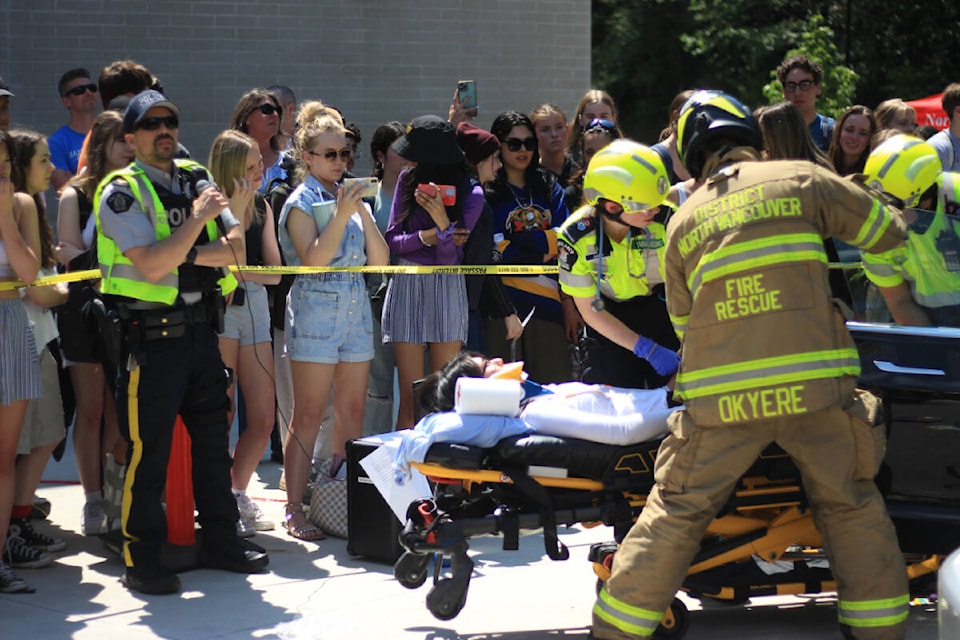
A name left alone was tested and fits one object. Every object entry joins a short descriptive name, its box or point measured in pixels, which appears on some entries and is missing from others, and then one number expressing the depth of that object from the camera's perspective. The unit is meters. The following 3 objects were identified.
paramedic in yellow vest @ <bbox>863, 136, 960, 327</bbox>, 5.12
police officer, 5.63
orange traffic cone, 6.20
